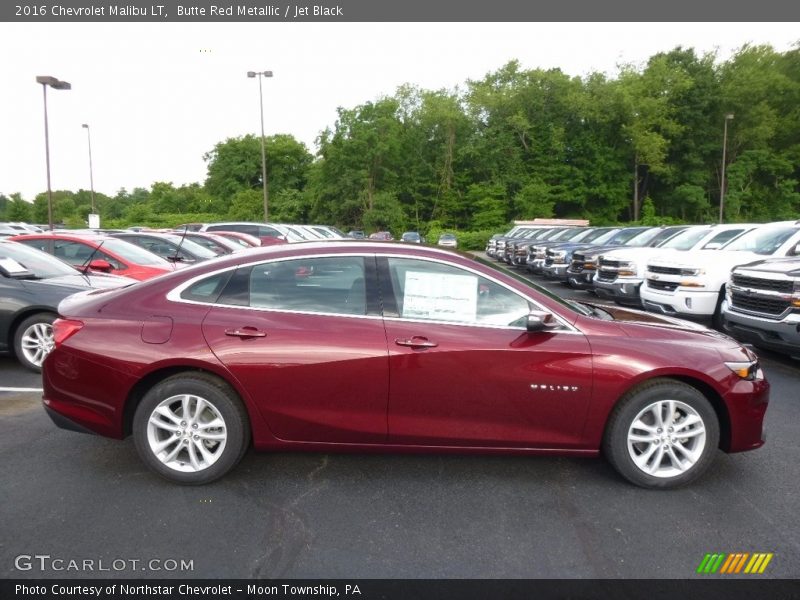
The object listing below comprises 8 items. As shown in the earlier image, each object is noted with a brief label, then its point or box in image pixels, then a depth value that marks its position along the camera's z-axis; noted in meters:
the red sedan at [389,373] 3.45
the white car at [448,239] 37.99
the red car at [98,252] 8.84
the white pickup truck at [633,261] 10.88
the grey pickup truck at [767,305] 6.08
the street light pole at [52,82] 21.19
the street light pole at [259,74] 30.66
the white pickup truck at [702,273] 8.41
